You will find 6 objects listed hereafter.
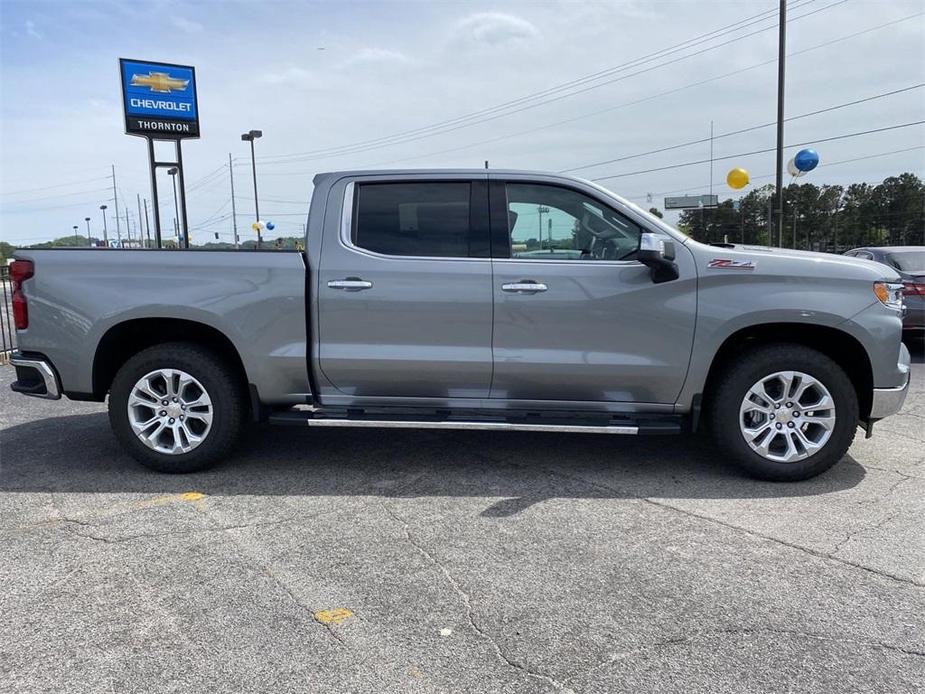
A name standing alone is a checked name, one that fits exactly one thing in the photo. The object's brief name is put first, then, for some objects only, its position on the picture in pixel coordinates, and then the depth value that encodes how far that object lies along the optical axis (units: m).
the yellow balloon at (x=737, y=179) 20.33
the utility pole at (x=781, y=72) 19.02
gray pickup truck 4.46
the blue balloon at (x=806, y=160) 17.80
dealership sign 19.39
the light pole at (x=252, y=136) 39.62
